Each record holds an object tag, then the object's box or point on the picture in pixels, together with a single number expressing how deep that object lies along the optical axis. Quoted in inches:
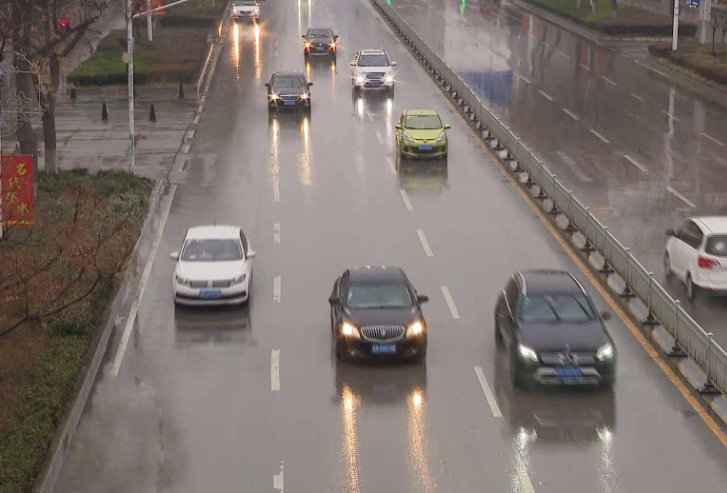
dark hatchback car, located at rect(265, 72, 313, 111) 1996.8
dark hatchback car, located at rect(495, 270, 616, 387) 838.5
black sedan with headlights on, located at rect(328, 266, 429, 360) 898.1
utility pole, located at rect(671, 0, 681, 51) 2527.1
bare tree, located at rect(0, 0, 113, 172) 1408.7
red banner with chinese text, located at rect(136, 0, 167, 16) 2509.1
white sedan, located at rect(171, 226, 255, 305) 1039.6
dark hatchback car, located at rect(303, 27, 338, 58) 2618.1
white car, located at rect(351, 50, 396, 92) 2202.3
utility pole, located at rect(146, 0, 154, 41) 2668.6
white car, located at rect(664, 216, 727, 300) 1035.3
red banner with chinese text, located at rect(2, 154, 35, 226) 871.6
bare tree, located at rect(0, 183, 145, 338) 926.4
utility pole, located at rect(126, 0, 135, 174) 1557.6
